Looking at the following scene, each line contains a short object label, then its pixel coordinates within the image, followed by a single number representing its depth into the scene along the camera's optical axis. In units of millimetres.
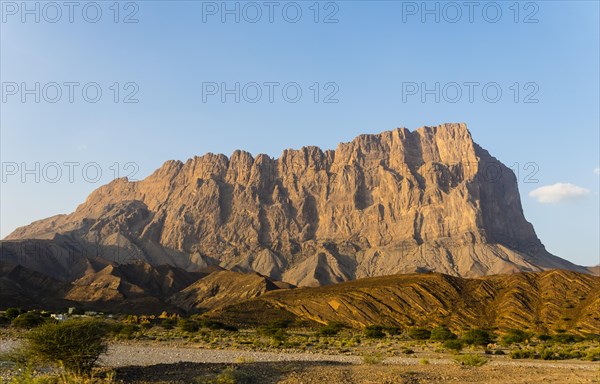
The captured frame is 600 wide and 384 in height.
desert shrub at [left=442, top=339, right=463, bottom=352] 43875
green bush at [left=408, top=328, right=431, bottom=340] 59222
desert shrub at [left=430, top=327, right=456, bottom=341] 55522
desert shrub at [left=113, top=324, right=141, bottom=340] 51781
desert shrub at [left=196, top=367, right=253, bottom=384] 20166
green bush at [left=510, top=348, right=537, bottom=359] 39688
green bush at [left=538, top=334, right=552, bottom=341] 57862
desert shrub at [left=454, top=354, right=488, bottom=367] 28281
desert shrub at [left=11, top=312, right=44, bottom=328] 59188
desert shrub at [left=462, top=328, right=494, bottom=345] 48281
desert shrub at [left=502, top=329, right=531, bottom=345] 52275
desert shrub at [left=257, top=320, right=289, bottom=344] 51112
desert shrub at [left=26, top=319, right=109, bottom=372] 20875
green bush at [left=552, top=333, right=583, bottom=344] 55031
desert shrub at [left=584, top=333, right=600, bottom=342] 57431
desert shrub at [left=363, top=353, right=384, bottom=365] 29061
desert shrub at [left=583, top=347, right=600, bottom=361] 37594
